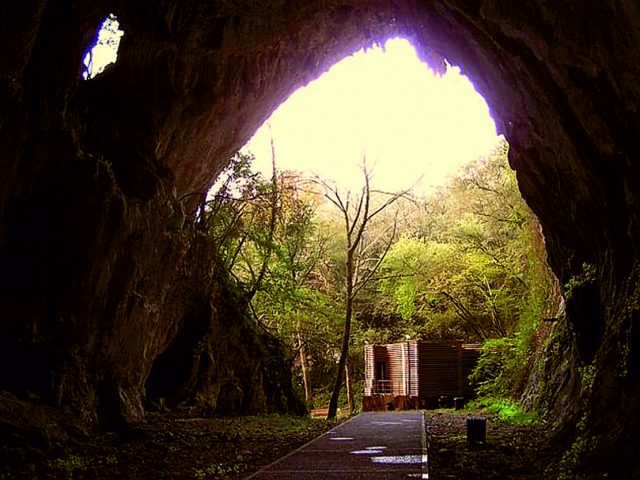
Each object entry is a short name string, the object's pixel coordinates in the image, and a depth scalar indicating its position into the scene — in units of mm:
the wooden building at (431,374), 24219
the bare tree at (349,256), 19719
